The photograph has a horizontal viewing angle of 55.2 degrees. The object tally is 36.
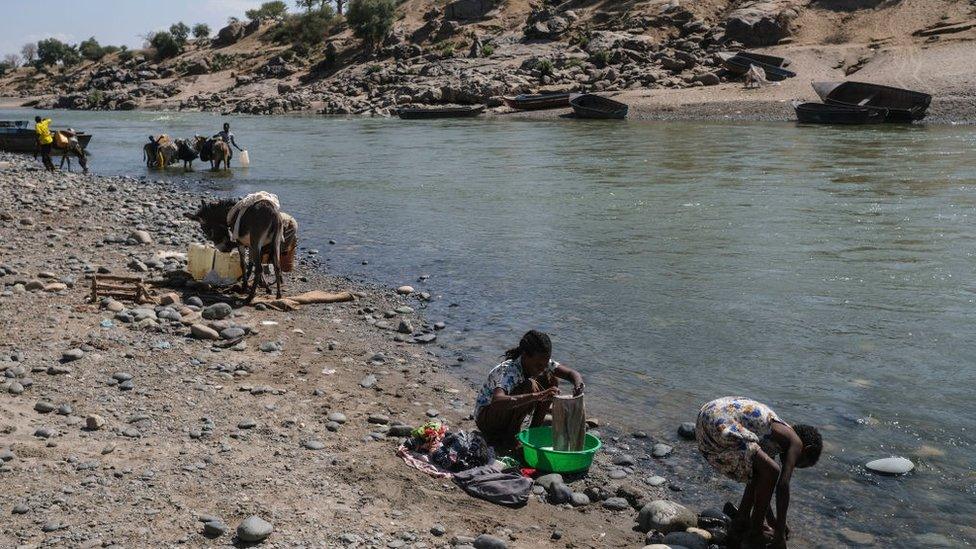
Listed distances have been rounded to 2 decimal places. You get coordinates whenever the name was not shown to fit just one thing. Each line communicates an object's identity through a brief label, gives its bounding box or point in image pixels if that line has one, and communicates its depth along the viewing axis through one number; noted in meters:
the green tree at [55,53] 97.99
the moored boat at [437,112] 46.75
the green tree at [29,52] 108.82
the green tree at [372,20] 67.88
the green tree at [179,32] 89.88
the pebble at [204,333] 8.69
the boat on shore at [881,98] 34.06
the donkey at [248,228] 9.80
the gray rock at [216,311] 9.41
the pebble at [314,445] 6.30
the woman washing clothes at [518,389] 6.16
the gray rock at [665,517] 5.47
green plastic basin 6.14
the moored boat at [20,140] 27.59
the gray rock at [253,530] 4.81
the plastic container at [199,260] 10.60
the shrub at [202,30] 94.00
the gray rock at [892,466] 6.45
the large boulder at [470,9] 67.62
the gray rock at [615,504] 5.86
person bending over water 4.88
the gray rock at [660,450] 6.74
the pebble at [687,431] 7.07
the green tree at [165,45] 88.19
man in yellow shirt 23.39
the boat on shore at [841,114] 34.28
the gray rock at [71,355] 7.55
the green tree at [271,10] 90.44
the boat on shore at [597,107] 40.50
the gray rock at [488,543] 5.05
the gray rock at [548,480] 6.00
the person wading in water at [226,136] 25.92
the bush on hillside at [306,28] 76.75
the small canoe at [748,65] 43.25
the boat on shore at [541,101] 44.28
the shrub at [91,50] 96.94
